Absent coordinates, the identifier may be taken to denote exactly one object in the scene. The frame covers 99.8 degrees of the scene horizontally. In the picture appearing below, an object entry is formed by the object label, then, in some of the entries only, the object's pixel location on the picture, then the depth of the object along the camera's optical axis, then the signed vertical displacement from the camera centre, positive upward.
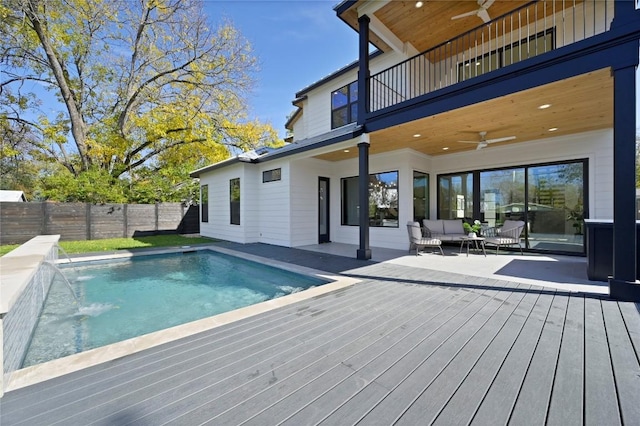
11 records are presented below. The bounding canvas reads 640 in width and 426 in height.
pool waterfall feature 1.83 -0.84
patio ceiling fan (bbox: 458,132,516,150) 5.95 +1.49
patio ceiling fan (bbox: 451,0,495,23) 5.27 +3.98
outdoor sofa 7.29 -0.54
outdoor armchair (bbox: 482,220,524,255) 6.17 -0.63
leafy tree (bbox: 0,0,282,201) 12.16 +6.58
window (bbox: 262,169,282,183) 8.66 +1.15
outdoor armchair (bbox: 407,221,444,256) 6.36 -0.73
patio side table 6.29 -0.93
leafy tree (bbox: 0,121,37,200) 12.84 +3.09
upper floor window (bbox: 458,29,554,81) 5.99 +3.73
